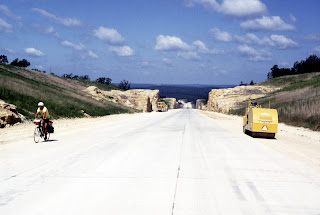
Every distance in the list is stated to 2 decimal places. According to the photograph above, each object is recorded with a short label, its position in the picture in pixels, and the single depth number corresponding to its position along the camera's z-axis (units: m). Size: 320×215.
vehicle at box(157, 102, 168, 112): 93.49
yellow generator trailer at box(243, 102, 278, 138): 18.92
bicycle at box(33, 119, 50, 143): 15.02
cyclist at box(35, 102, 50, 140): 15.38
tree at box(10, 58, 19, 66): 139.64
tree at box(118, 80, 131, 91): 176.84
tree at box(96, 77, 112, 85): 170.12
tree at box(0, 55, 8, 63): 132.88
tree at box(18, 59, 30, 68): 140.75
